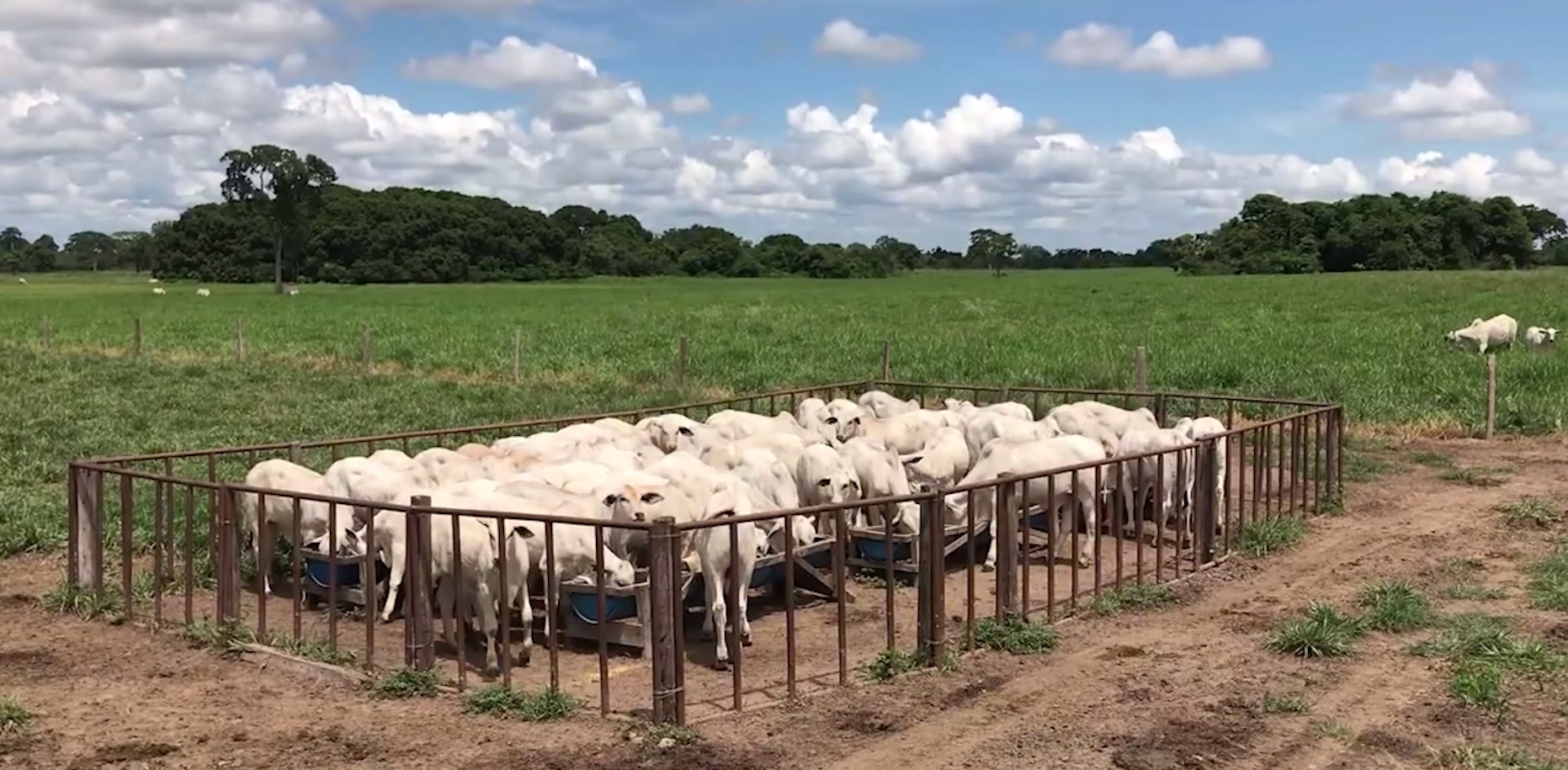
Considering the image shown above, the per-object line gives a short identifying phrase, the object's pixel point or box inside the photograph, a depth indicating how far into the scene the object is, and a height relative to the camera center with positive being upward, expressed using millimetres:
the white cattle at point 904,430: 13508 -1379
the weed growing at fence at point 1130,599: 9758 -2291
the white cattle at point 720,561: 8445 -1719
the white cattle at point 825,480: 10391 -1468
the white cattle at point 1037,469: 11180 -1466
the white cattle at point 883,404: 15781 -1307
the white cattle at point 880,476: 11039 -1518
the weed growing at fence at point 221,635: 8719 -2246
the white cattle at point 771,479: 10508 -1469
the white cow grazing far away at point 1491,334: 27547 -838
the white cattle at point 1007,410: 14460 -1268
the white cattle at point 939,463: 12188 -1555
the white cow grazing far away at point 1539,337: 27797 -899
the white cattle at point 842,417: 14094 -1314
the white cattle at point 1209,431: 12273 -1299
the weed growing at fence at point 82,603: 9695 -2254
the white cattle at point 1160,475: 10383 -1572
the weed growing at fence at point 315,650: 8367 -2271
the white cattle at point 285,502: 10164 -1574
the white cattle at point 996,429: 13094 -1347
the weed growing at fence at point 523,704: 7320 -2280
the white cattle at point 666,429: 12977 -1306
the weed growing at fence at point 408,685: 7785 -2292
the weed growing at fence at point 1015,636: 8688 -2260
